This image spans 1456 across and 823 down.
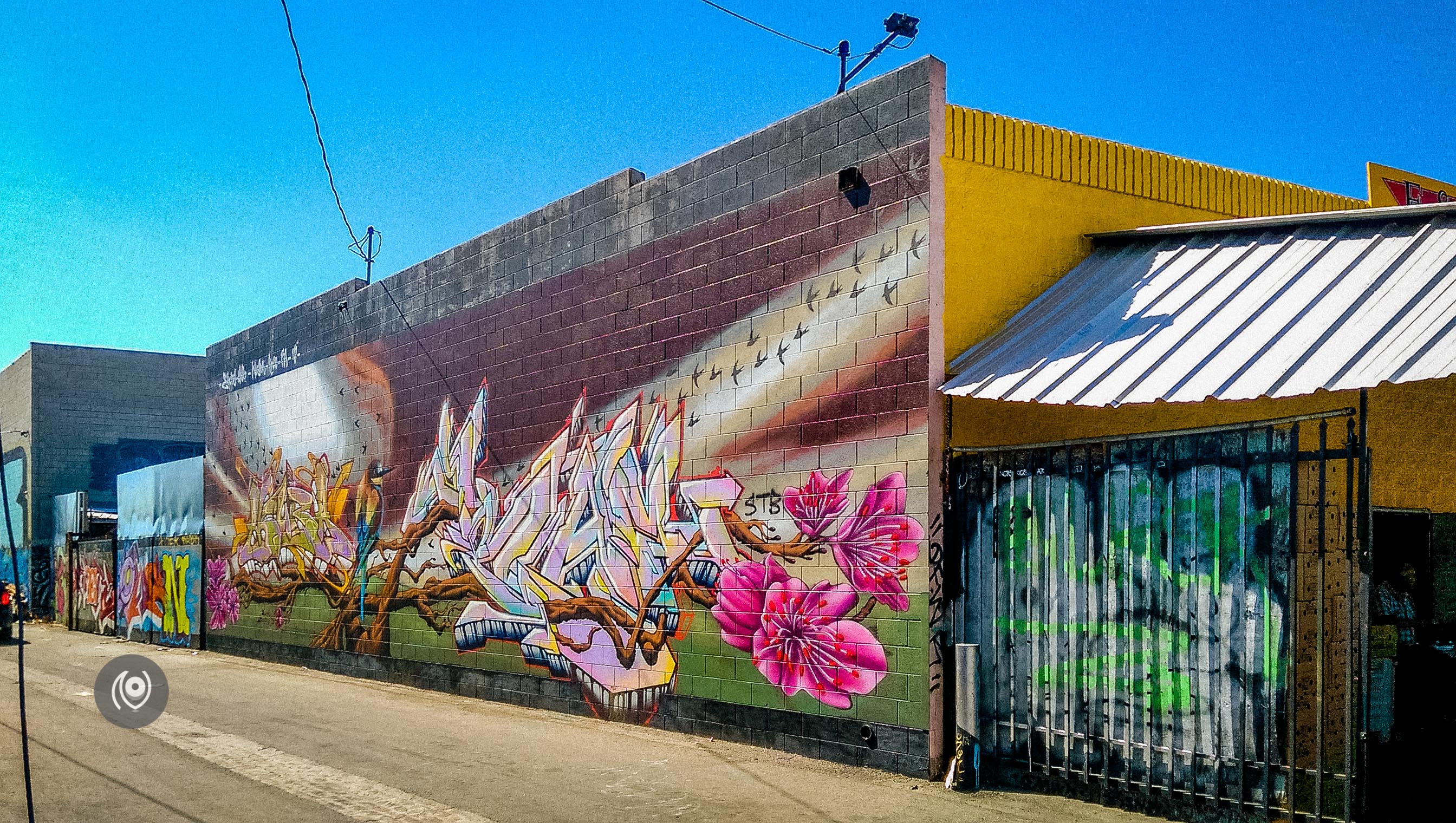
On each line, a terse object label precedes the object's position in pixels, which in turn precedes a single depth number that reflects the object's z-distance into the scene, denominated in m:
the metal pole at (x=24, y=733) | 5.06
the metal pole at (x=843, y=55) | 9.10
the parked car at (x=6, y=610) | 20.95
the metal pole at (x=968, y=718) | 7.20
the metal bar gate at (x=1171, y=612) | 5.79
